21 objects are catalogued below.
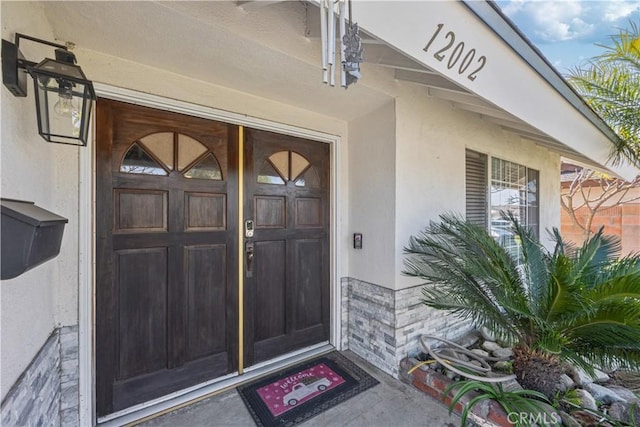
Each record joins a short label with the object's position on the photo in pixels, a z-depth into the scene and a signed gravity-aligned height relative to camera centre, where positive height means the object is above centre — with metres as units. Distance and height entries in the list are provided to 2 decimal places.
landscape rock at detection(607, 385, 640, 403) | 2.27 -1.63
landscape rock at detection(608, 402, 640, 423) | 2.03 -1.58
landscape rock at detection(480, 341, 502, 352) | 3.02 -1.57
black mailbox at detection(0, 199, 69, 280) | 0.87 -0.09
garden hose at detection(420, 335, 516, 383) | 2.11 -1.38
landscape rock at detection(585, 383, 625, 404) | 2.21 -1.57
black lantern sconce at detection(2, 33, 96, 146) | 1.13 +0.59
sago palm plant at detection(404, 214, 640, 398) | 1.73 -0.62
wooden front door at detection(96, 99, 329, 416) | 1.99 -0.35
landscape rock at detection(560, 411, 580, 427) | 1.81 -1.46
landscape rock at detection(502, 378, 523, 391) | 2.17 -1.47
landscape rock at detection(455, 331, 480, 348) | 3.14 -1.57
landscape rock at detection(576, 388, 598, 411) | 2.06 -1.51
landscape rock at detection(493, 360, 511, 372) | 2.54 -1.54
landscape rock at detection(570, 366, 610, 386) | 2.46 -1.60
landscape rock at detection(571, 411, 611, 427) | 1.90 -1.53
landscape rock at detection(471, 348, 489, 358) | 2.77 -1.54
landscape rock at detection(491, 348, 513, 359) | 2.85 -1.57
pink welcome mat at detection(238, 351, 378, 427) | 2.06 -1.59
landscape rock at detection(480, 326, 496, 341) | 3.27 -1.55
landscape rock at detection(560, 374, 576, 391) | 2.26 -1.53
